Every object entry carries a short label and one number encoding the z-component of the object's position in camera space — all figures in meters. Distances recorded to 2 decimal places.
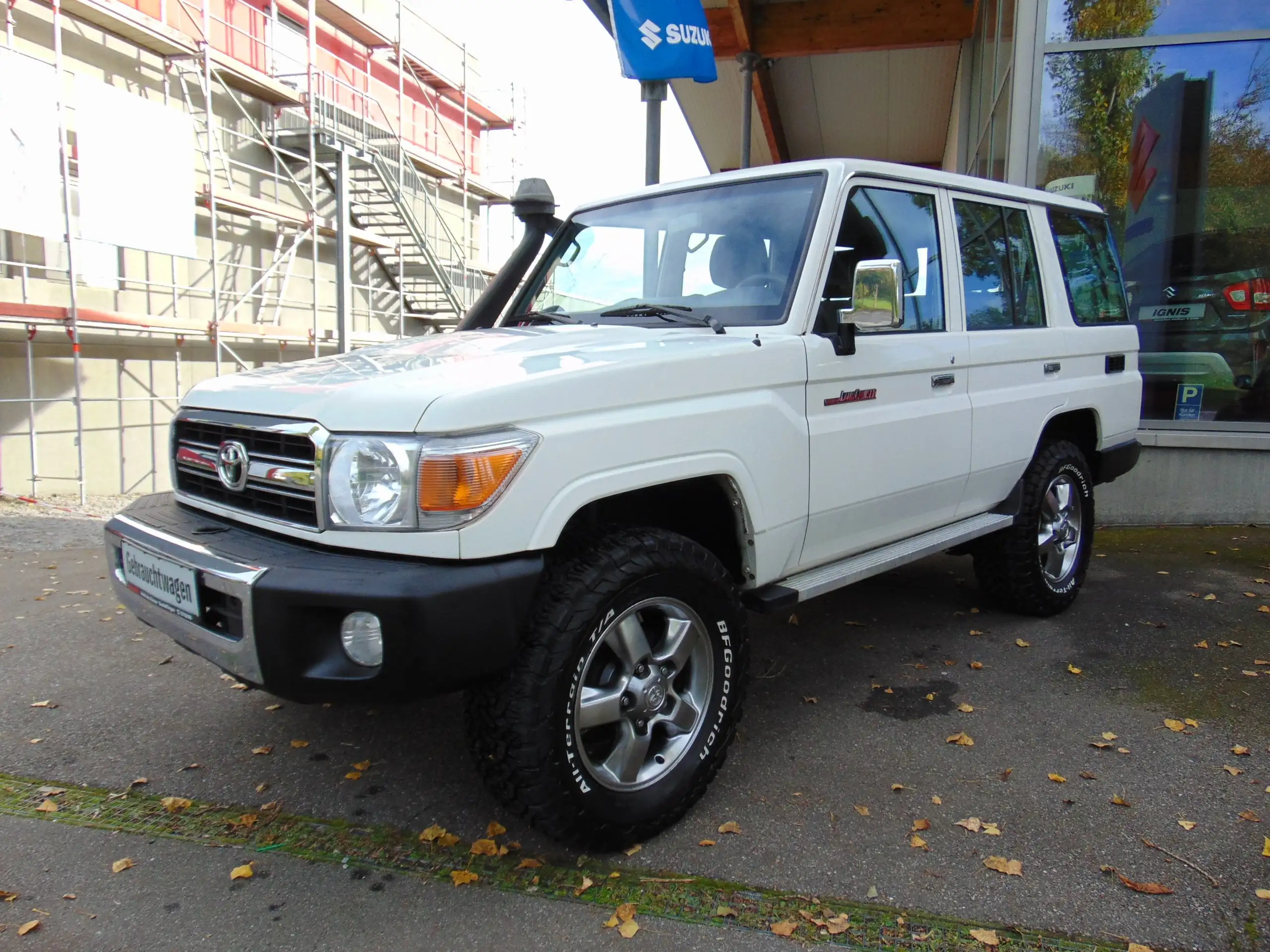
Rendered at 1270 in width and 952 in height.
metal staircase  15.08
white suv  2.25
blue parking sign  7.32
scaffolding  10.50
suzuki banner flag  5.99
